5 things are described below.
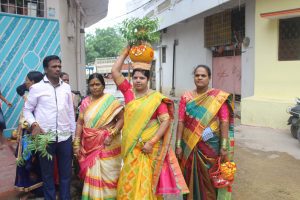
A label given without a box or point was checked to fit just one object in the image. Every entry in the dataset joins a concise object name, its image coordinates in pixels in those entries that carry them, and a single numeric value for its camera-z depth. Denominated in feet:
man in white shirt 8.23
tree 117.93
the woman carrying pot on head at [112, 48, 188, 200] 7.52
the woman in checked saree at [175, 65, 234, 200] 8.24
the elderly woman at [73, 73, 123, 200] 8.35
